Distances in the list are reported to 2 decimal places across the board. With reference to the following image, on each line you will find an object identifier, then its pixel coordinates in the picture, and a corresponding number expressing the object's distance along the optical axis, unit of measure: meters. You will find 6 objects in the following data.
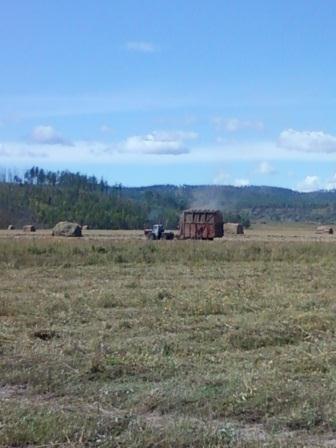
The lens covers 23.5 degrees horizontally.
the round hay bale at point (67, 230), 63.06
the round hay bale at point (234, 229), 74.75
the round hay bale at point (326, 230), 82.01
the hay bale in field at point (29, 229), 77.59
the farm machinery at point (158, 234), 57.47
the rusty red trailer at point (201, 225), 62.34
